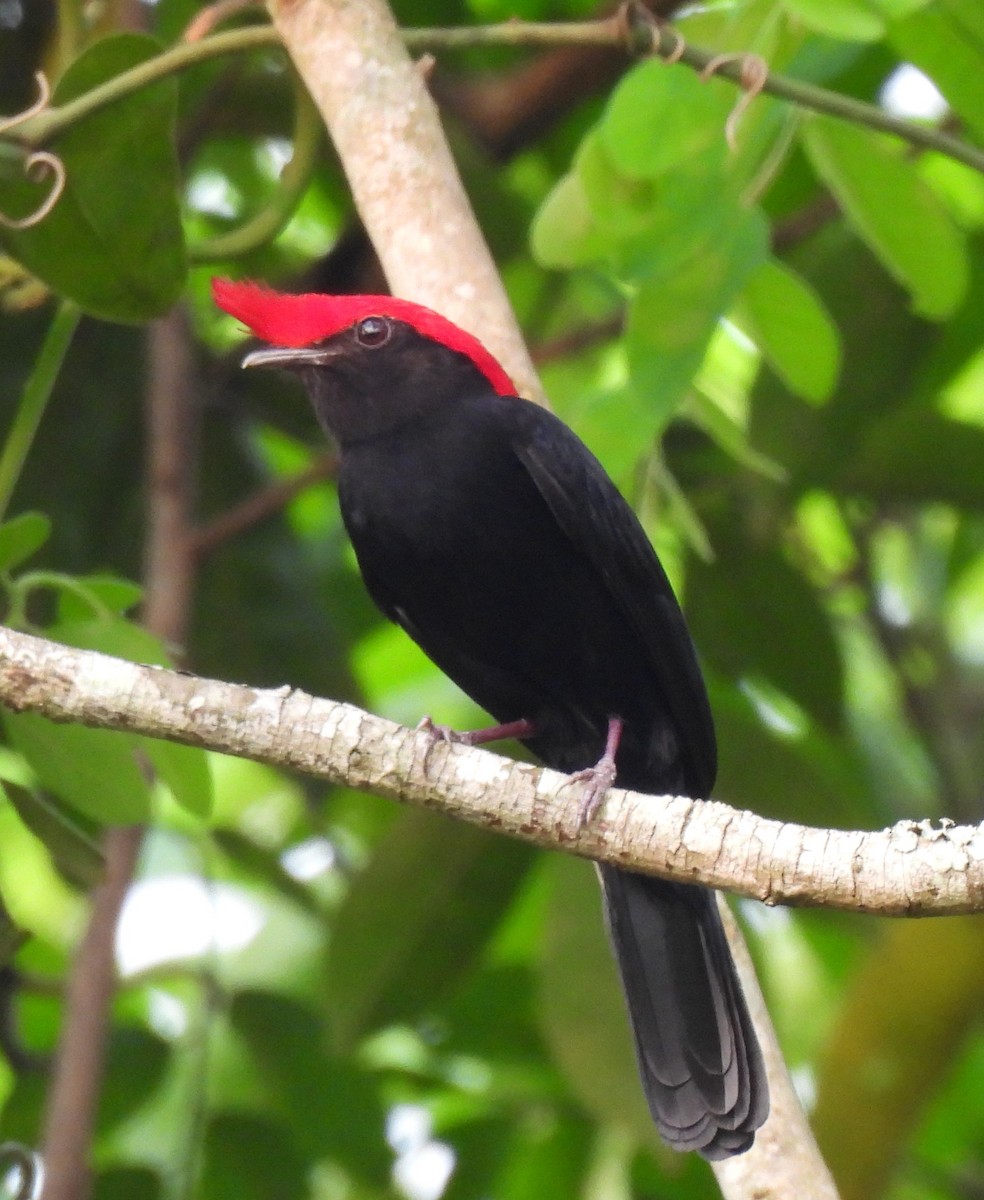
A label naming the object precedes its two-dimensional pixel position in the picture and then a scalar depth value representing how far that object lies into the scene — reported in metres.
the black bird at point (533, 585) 5.85
